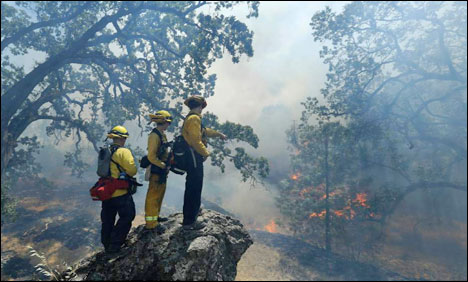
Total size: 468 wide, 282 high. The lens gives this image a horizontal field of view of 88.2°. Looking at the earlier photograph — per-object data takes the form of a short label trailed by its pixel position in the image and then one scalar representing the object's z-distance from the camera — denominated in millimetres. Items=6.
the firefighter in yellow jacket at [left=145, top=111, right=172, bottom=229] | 3678
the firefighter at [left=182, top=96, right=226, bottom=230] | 3707
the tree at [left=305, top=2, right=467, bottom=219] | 13789
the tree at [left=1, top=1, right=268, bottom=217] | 11961
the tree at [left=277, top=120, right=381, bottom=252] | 16734
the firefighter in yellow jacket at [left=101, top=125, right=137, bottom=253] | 3400
